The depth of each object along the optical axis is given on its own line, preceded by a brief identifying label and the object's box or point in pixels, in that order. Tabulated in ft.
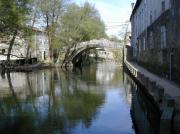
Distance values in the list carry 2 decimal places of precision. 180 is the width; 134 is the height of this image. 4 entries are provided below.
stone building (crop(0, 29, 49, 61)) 91.89
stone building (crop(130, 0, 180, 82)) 31.51
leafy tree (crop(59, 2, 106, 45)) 81.10
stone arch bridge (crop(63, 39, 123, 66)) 88.47
